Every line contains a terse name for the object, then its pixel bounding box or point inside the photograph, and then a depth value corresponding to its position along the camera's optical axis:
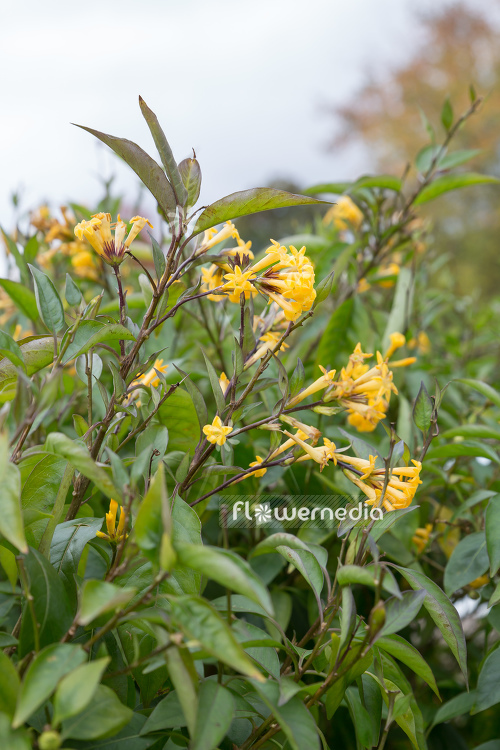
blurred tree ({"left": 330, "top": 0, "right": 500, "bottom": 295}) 8.94
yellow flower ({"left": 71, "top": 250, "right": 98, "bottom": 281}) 1.05
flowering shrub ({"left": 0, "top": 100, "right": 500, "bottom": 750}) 0.39
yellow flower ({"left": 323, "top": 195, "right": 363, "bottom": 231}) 1.38
